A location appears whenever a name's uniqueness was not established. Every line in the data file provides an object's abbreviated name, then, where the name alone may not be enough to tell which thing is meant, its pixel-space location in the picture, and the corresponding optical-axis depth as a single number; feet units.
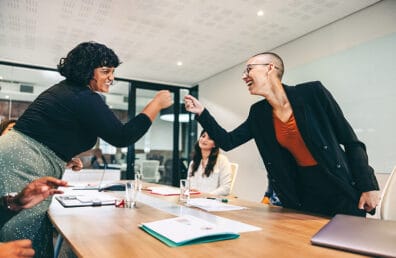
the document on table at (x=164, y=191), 6.76
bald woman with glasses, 4.80
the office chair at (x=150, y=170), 22.65
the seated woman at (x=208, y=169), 9.81
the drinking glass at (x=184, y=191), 5.60
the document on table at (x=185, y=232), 2.81
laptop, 2.57
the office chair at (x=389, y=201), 4.53
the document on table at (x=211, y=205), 4.92
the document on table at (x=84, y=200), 5.03
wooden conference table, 2.59
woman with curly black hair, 4.11
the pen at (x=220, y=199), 5.85
